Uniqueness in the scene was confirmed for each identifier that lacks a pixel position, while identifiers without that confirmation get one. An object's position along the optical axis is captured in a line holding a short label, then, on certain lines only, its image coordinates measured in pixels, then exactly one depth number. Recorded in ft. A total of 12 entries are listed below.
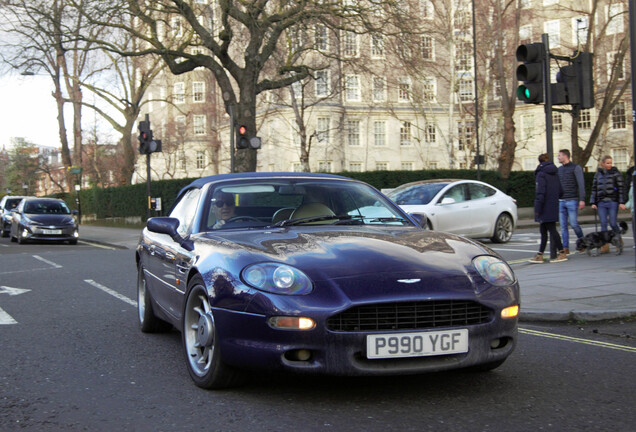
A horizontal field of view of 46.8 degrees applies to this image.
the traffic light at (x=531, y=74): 35.60
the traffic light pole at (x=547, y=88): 35.88
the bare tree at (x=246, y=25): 72.28
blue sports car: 12.84
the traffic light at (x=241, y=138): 69.86
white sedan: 54.65
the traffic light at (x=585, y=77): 35.63
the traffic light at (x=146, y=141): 74.62
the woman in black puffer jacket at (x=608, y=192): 45.29
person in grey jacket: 43.39
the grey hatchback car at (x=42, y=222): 79.66
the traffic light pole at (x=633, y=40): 31.61
